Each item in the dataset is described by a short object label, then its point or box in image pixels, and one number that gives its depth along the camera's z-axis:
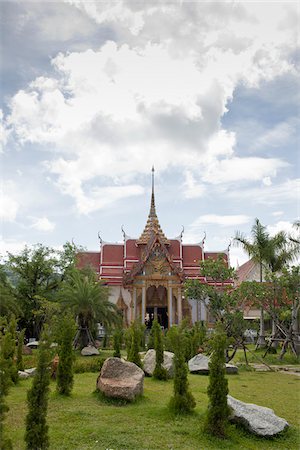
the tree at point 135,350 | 13.09
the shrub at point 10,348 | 10.86
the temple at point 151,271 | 29.31
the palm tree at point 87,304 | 19.98
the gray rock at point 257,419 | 6.93
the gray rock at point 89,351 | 18.59
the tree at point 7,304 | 19.77
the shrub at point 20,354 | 12.51
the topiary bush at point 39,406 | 5.86
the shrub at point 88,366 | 13.61
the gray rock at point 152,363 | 12.23
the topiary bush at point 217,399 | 6.81
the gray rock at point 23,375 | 11.73
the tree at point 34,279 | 24.56
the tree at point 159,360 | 11.91
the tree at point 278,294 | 17.61
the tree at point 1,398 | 5.02
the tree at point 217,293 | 17.19
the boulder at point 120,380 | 8.68
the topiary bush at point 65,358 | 9.39
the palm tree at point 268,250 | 22.95
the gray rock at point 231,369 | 13.91
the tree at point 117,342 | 14.74
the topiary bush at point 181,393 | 7.89
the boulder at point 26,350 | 18.05
